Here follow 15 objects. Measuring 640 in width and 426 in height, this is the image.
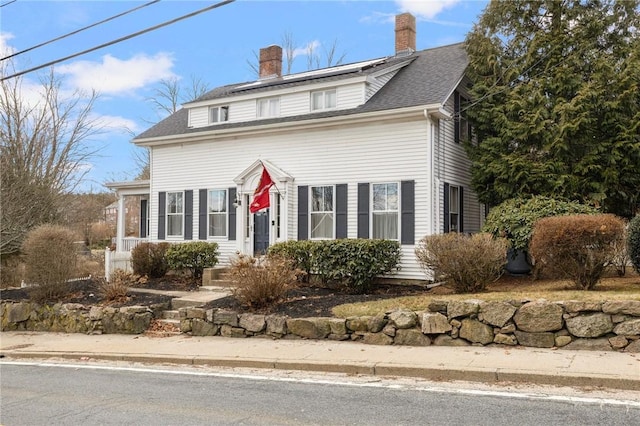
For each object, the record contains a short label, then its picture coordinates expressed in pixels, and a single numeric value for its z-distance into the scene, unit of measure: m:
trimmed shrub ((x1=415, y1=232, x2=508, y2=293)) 10.12
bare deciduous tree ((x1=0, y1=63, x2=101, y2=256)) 16.92
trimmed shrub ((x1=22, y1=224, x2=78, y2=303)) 12.21
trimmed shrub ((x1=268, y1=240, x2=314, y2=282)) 13.39
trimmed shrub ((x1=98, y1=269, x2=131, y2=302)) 12.16
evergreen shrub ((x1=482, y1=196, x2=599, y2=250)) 12.39
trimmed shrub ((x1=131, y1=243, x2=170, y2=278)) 16.00
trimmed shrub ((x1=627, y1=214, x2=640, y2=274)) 9.63
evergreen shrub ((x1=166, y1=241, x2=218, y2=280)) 15.33
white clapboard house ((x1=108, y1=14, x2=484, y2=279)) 13.72
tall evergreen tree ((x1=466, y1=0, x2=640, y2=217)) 13.41
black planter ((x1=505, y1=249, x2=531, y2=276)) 14.05
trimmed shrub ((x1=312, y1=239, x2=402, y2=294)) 12.24
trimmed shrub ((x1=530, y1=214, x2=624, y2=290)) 8.91
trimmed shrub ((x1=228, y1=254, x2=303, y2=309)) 9.96
